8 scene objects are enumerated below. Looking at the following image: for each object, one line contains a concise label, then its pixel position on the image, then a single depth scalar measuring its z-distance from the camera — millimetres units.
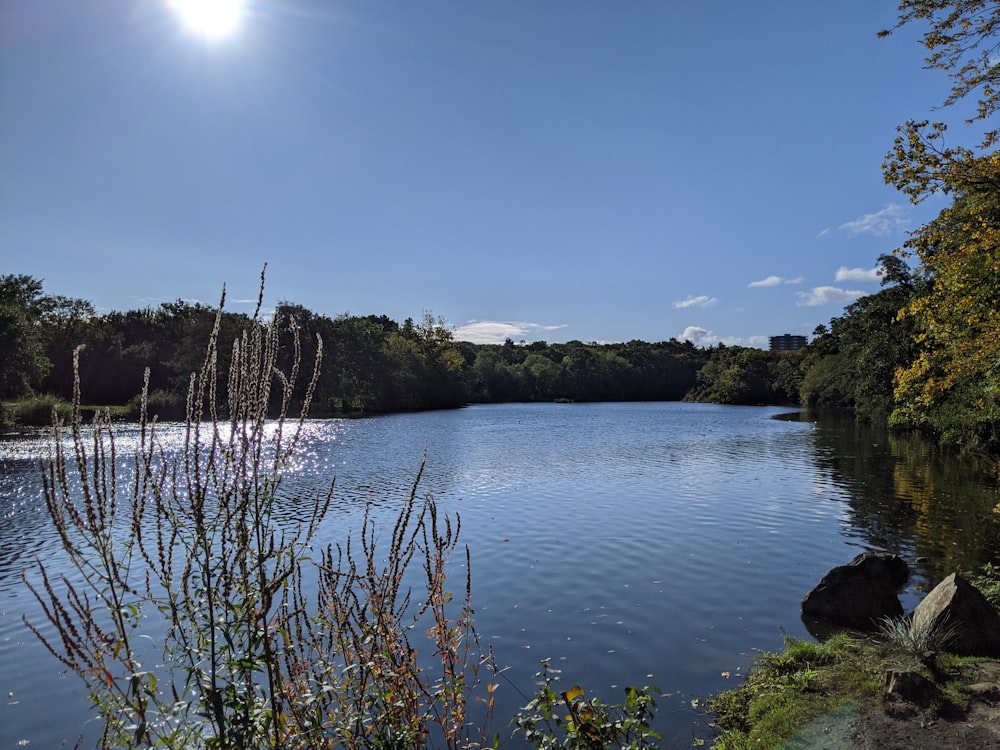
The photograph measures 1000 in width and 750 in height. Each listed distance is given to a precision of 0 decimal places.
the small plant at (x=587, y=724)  3752
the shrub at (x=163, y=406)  51078
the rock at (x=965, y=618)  7504
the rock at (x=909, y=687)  6070
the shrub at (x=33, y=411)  42938
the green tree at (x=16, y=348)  37750
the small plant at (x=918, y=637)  7211
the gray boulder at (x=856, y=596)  9320
